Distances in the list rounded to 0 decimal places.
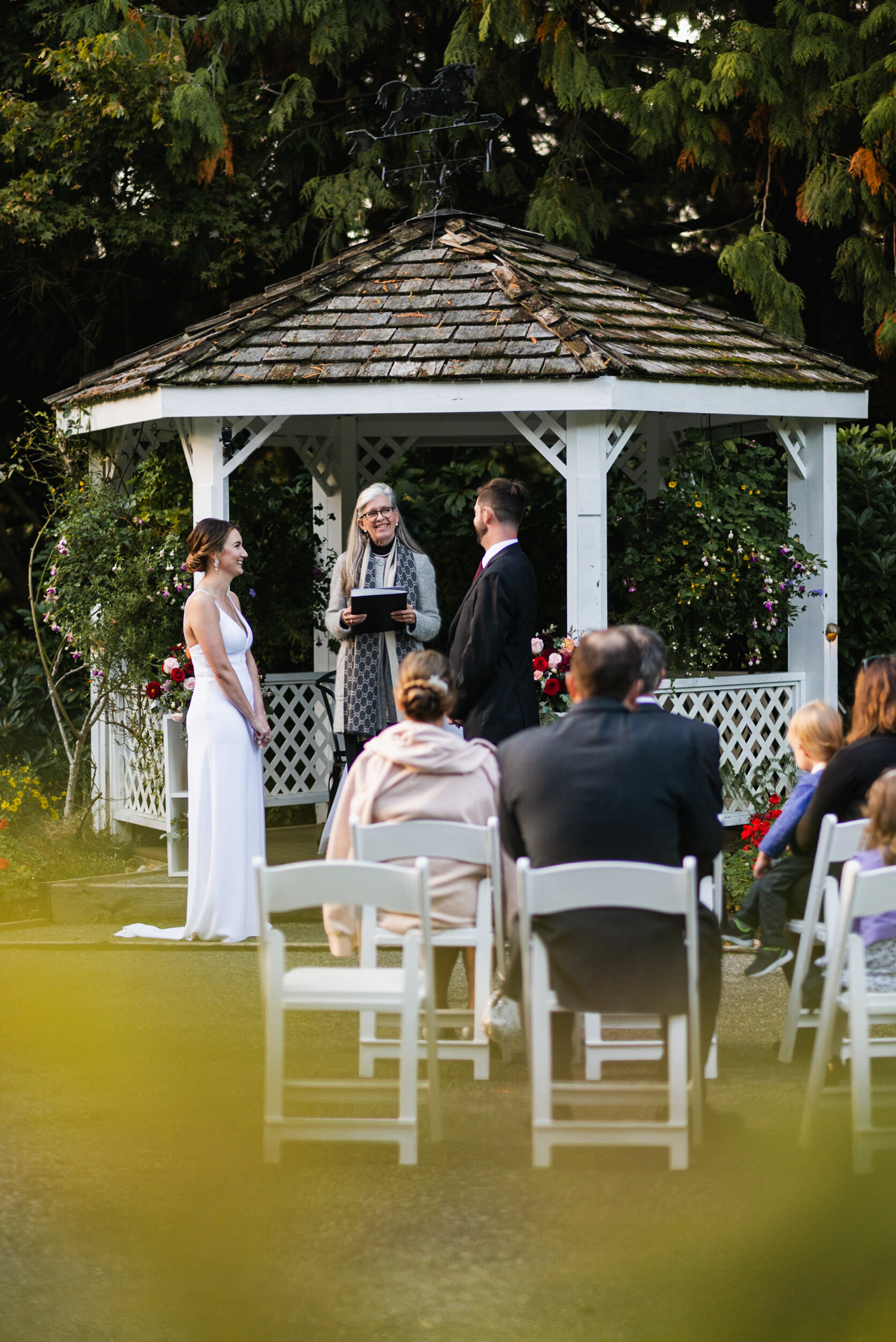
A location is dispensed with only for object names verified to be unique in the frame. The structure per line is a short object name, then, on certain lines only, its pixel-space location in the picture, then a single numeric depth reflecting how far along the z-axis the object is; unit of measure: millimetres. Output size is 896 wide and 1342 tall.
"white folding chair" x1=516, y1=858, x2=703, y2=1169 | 8039
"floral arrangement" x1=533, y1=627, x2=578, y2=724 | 16312
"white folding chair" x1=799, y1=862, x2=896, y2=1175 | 8195
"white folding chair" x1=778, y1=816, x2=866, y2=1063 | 9430
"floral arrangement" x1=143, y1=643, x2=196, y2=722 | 17172
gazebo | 16437
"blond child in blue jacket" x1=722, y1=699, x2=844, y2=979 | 10461
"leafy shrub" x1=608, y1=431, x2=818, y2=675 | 17828
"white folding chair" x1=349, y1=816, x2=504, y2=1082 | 9422
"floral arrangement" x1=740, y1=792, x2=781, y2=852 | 16125
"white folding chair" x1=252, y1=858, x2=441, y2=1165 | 8453
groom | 12992
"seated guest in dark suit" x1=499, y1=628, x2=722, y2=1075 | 8359
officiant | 15195
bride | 14086
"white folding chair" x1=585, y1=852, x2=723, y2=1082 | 9836
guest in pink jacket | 9914
